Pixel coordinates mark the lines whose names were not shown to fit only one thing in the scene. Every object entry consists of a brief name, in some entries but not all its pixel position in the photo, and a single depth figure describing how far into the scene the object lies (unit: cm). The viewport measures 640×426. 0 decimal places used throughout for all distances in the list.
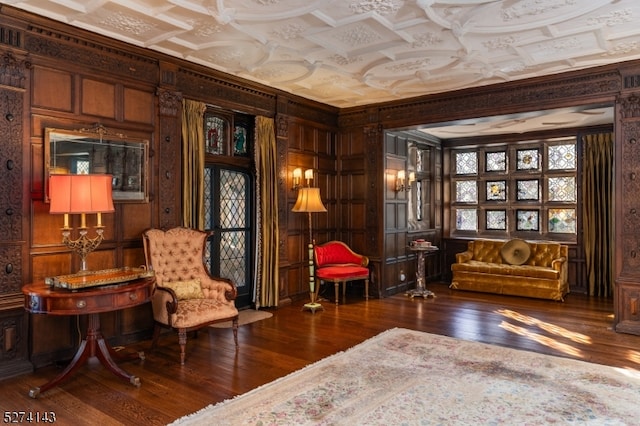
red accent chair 652
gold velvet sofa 713
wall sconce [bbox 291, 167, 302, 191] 664
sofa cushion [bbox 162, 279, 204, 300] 447
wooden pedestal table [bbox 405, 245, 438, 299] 725
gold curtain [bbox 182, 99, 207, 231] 512
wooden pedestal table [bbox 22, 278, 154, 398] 326
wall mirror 404
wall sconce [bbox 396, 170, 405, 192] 754
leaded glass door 578
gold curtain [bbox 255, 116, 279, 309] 615
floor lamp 610
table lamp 345
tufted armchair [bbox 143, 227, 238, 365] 409
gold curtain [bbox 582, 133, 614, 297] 737
